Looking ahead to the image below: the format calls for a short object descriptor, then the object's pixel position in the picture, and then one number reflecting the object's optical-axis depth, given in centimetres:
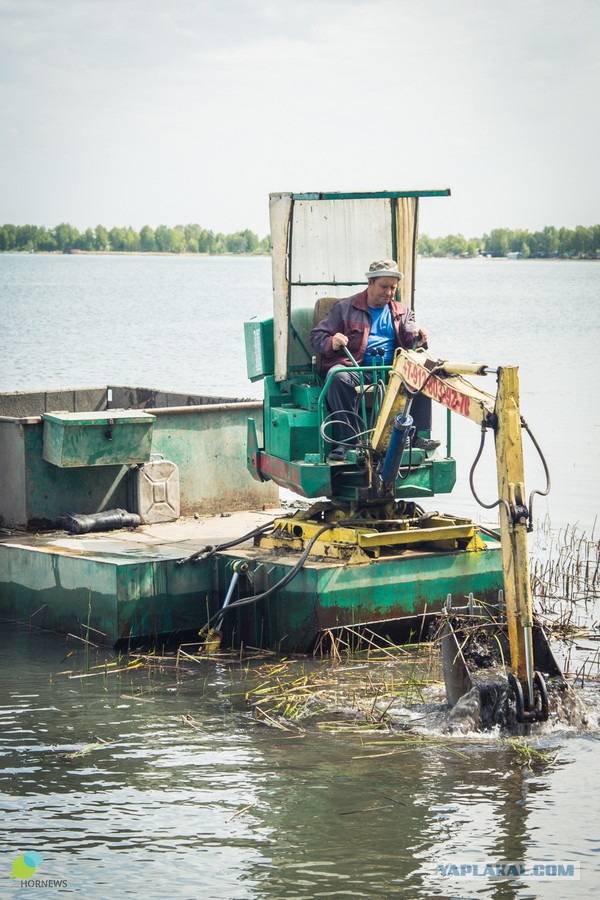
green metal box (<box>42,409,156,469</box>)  1889
